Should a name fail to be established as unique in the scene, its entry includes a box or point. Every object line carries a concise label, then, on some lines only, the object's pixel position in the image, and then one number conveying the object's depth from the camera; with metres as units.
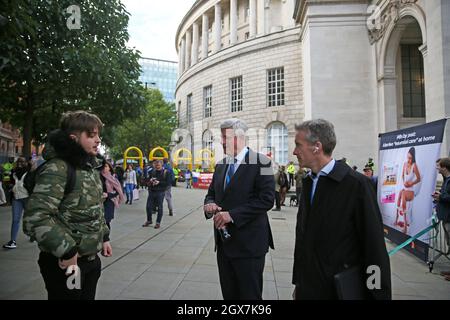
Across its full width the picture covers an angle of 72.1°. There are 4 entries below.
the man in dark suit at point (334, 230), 1.76
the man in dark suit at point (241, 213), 2.56
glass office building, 79.62
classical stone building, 14.07
